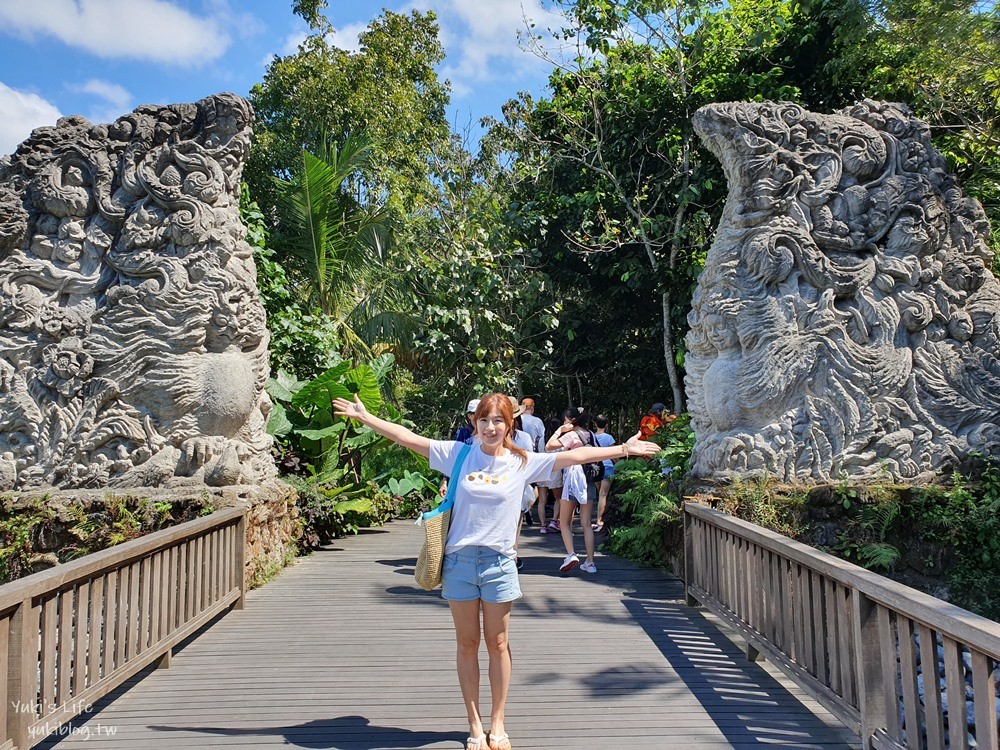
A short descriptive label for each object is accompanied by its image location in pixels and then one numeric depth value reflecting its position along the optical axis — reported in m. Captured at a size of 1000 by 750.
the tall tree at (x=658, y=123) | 12.88
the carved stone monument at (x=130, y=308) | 6.73
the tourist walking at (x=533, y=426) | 9.86
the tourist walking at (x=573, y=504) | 7.59
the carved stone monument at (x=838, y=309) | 6.86
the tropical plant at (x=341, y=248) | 14.74
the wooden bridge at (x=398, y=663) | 3.64
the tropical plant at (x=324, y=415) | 10.13
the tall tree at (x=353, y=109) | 18.20
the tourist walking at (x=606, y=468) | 9.05
